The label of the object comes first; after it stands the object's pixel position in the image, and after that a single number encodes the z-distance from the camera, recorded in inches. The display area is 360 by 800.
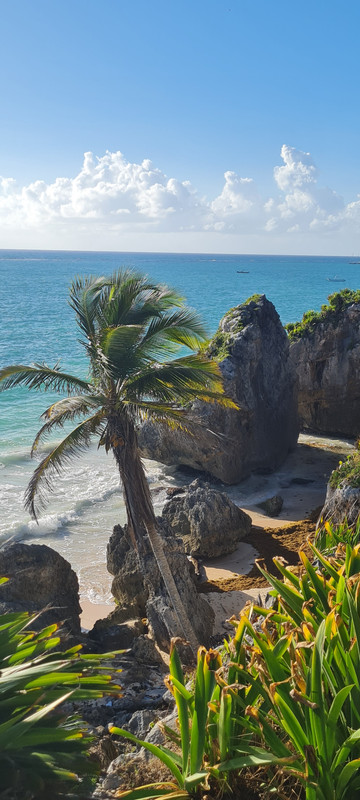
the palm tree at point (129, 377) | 403.5
